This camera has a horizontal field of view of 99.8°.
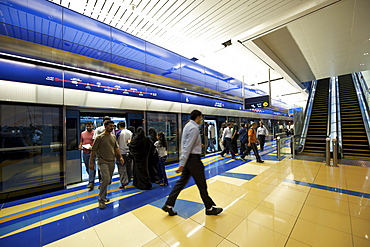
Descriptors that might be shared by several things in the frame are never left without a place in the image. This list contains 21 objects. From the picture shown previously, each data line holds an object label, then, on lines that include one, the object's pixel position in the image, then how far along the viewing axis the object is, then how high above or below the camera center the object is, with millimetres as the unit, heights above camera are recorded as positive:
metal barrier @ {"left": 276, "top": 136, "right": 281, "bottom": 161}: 6062 -1063
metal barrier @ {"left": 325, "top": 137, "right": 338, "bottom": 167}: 4879 -989
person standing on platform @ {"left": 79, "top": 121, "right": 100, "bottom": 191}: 3764 -488
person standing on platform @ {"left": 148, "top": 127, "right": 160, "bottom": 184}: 3908 -1031
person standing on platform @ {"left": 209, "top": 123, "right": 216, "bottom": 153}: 8039 -695
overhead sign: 7516 +1058
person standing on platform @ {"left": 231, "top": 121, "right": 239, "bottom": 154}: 6965 -650
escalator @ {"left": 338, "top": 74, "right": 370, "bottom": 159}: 5566 -325
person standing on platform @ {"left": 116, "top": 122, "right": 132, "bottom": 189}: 3857 -526
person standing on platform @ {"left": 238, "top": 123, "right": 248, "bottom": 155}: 6511 -387
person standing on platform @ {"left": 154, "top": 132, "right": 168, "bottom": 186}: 3914 -785
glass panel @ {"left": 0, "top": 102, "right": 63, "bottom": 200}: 3176 -490
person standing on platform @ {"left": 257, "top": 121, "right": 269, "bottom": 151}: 7715 -523
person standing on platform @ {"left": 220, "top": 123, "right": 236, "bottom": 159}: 6387 -579
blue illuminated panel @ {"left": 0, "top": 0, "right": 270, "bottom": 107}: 3342 +2368
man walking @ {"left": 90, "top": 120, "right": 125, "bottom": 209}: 2889 -573
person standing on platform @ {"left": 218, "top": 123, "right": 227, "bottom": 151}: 7270 -574
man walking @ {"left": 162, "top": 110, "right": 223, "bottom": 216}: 2307 -645
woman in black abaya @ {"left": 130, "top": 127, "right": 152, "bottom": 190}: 3607 -794
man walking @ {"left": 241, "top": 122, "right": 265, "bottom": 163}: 5633 -634
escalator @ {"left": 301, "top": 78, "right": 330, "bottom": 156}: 6406 -115
